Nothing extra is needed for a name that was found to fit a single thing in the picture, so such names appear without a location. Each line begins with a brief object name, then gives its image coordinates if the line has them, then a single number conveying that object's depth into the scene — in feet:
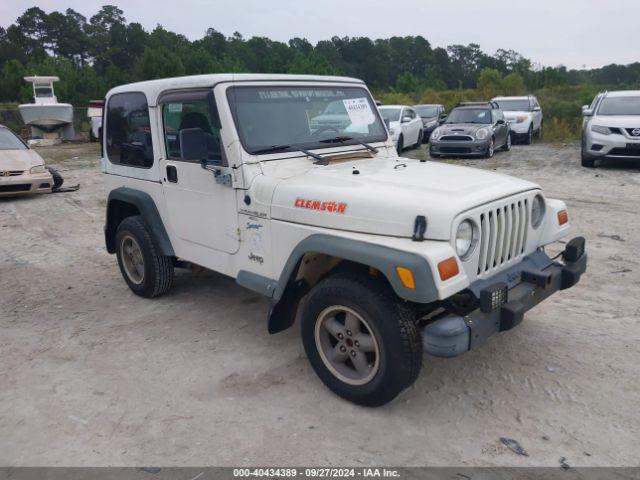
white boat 73.77
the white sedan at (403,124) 51.92
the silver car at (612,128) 38.52
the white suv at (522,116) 59.88
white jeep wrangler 10.07
